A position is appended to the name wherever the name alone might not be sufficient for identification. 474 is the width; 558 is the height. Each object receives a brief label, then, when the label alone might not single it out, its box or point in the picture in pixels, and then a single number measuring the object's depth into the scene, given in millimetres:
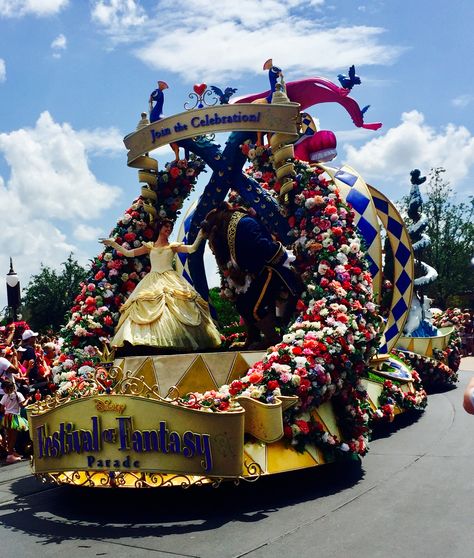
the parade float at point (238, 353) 6461
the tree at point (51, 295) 38406
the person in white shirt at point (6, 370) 9312
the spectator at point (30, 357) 10633
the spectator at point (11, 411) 9368
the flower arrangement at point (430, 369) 15180
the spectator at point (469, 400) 3354
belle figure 8648
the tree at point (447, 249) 38875
